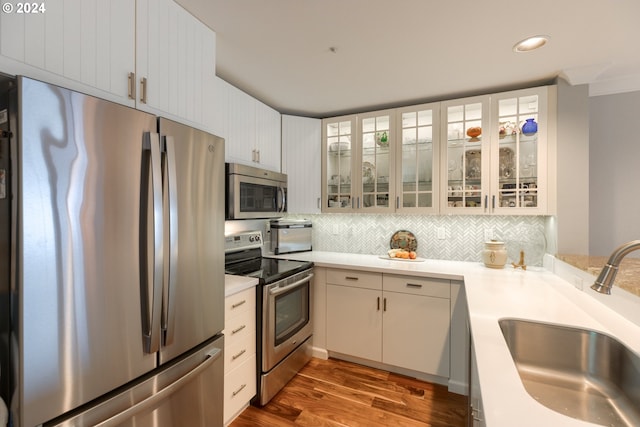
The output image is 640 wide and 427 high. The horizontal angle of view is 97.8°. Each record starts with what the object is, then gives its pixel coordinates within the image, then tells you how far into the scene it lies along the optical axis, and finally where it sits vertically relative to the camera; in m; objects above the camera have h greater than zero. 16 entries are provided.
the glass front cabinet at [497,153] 2.21 +0.49
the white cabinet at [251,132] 2.21 +0.71
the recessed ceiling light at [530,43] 1.66 +1.03
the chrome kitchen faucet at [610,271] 0.88 -0.19
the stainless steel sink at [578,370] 0.94 -0.64
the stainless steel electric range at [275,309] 1.96 -0.76
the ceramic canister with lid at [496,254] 2.33 -0.35
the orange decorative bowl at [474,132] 2.38 +0.69
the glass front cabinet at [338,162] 2.89 +0.53
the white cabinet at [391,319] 2.20 -0.90
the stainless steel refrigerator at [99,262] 0.81 -0.17
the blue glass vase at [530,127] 2.21 +0.67
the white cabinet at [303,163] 2.93 +0.52
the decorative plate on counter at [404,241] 2.87 -0.30
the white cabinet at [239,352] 1.70 -0.91
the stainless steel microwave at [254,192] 2.10 +0.17
